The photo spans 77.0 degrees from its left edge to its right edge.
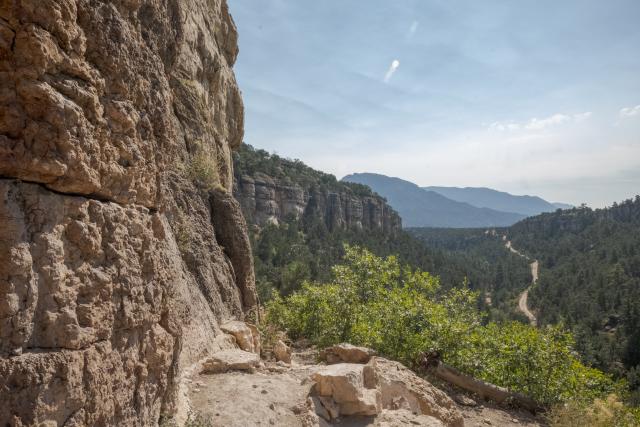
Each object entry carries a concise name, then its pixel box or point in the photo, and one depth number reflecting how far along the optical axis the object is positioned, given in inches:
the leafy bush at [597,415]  414.6
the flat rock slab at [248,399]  250.4
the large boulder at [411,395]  379.9
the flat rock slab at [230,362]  306.5
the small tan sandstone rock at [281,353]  453.4
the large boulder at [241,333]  382.0
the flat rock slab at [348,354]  437.4
